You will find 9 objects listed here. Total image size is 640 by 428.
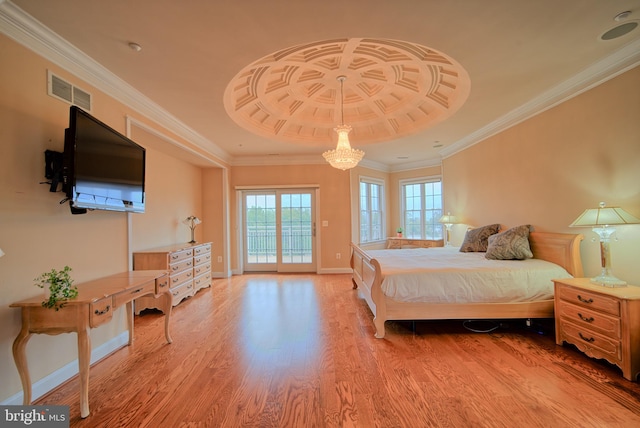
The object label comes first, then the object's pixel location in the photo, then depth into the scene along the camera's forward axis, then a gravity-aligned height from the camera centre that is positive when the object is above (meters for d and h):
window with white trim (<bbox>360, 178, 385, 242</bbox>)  6.48 +0.18
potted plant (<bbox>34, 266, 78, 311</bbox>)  1.68 -0.44
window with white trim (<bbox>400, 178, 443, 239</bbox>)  6.43 +0.21
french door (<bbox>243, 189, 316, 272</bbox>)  6.14 -0.14
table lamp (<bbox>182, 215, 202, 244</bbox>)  4.99 -0.03
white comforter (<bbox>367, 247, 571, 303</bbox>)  2.75 -0.69
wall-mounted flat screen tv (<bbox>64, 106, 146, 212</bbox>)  1.92 +0.46
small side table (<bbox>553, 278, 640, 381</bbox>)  1.94 -0.85
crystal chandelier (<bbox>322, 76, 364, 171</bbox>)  3.66 +0.87
